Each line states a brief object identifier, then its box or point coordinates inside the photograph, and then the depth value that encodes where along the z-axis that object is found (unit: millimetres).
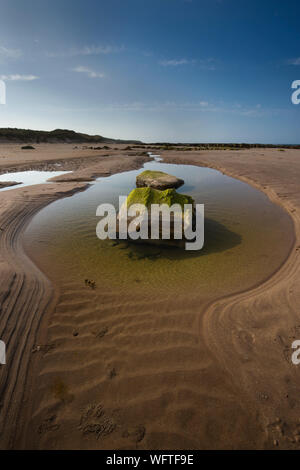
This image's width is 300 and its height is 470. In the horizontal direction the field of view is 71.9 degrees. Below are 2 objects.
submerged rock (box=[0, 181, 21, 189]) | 13927
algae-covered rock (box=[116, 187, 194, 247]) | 6824
